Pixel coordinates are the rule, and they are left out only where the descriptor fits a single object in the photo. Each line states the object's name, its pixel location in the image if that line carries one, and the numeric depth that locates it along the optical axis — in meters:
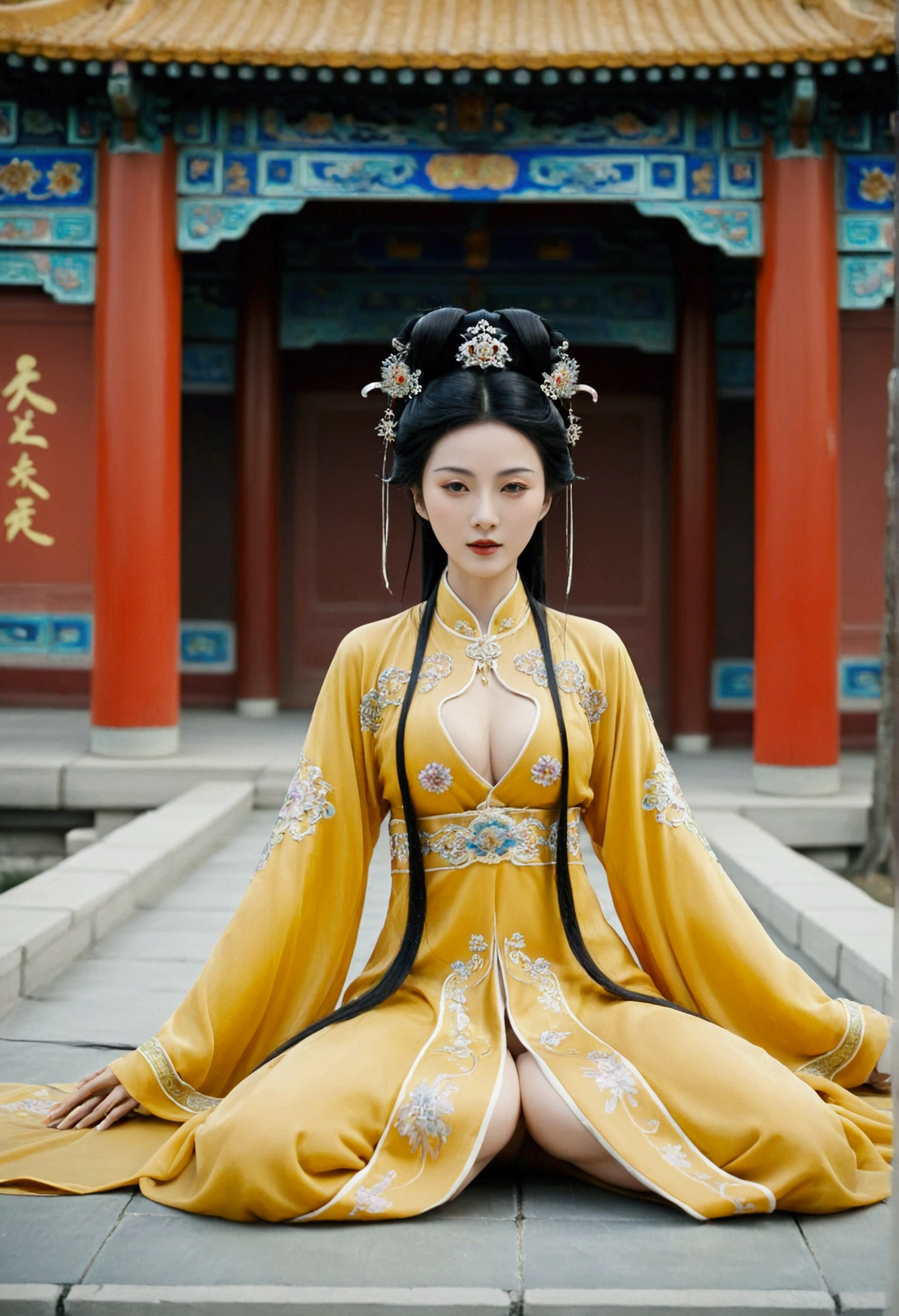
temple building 7.36
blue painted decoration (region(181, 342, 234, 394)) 9.70
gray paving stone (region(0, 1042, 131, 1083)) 3.19
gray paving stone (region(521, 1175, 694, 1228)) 2.33
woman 2.30
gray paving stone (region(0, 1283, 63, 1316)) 2.04
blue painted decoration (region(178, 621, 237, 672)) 9.88
